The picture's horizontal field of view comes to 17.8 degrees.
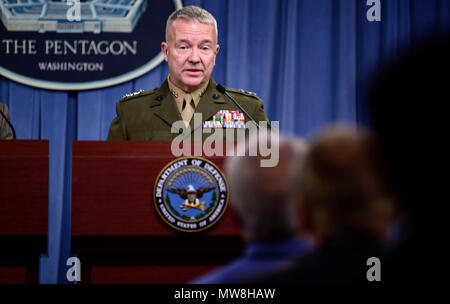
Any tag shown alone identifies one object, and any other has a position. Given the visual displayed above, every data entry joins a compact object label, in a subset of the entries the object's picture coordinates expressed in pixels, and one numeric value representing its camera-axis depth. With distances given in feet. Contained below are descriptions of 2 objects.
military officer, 13.24
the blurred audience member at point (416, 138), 5.34
